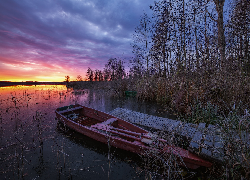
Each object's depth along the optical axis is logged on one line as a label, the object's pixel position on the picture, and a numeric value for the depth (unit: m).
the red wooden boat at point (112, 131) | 3.36
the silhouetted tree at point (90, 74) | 43.90
